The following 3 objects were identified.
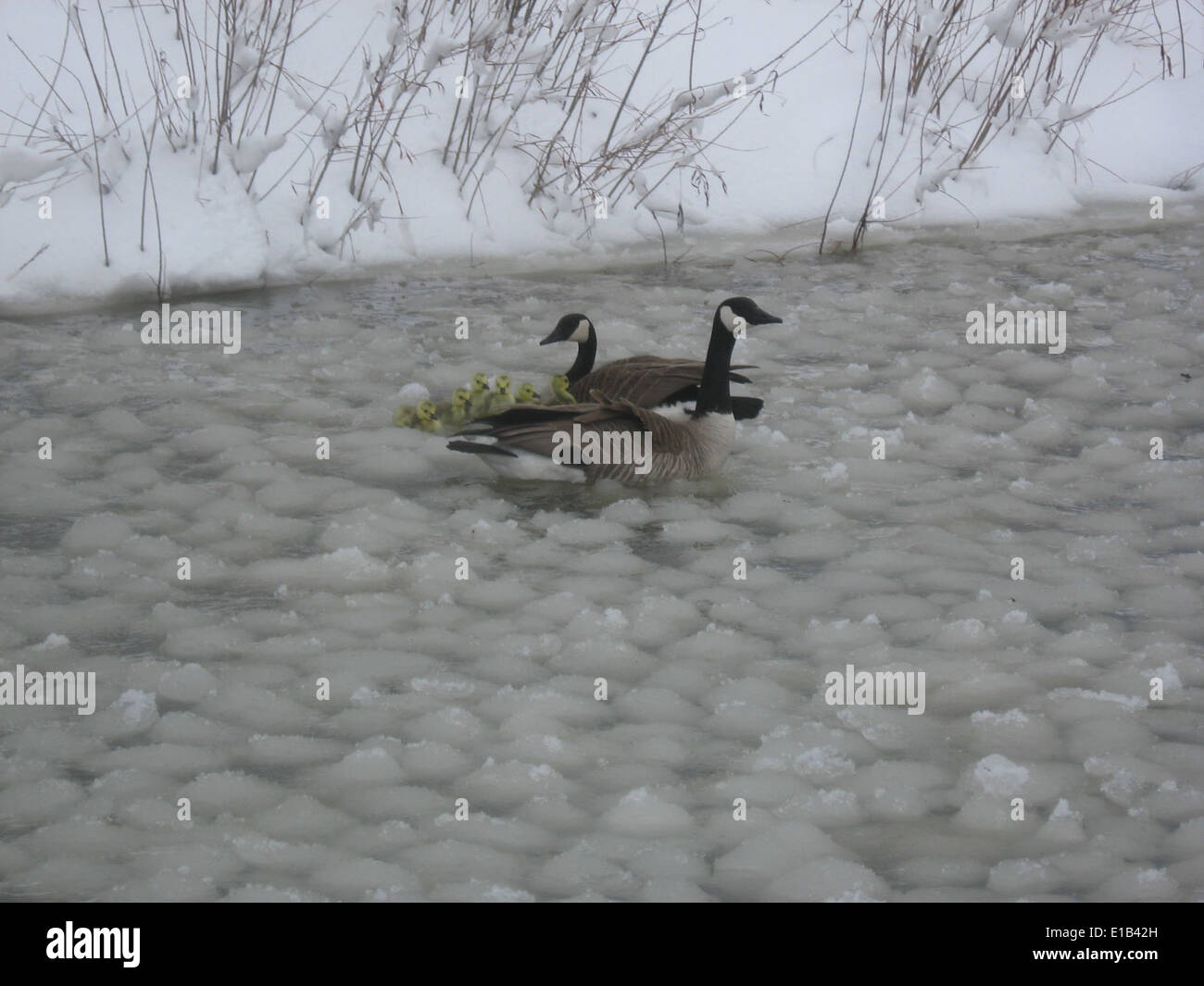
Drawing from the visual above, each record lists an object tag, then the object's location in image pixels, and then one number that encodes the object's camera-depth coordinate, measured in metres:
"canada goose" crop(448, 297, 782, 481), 10.89
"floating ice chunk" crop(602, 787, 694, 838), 7.12
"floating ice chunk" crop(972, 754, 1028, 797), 7.45
